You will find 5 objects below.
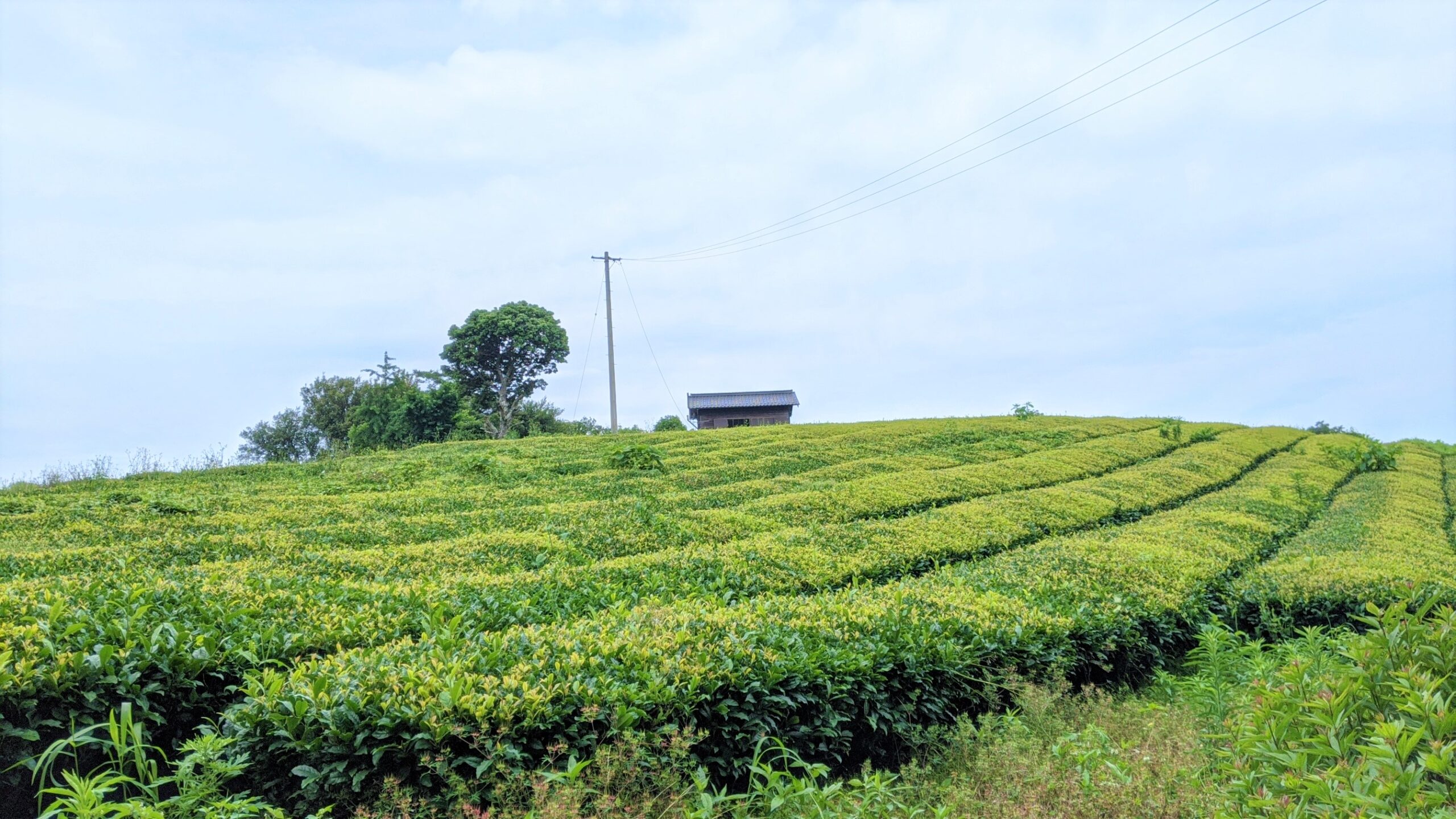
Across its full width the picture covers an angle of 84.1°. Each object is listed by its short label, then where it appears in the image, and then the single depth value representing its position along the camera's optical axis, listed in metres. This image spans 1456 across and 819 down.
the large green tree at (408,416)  35.69
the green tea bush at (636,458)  15.48
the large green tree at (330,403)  45.47
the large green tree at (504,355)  40.50
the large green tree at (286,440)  45.25
